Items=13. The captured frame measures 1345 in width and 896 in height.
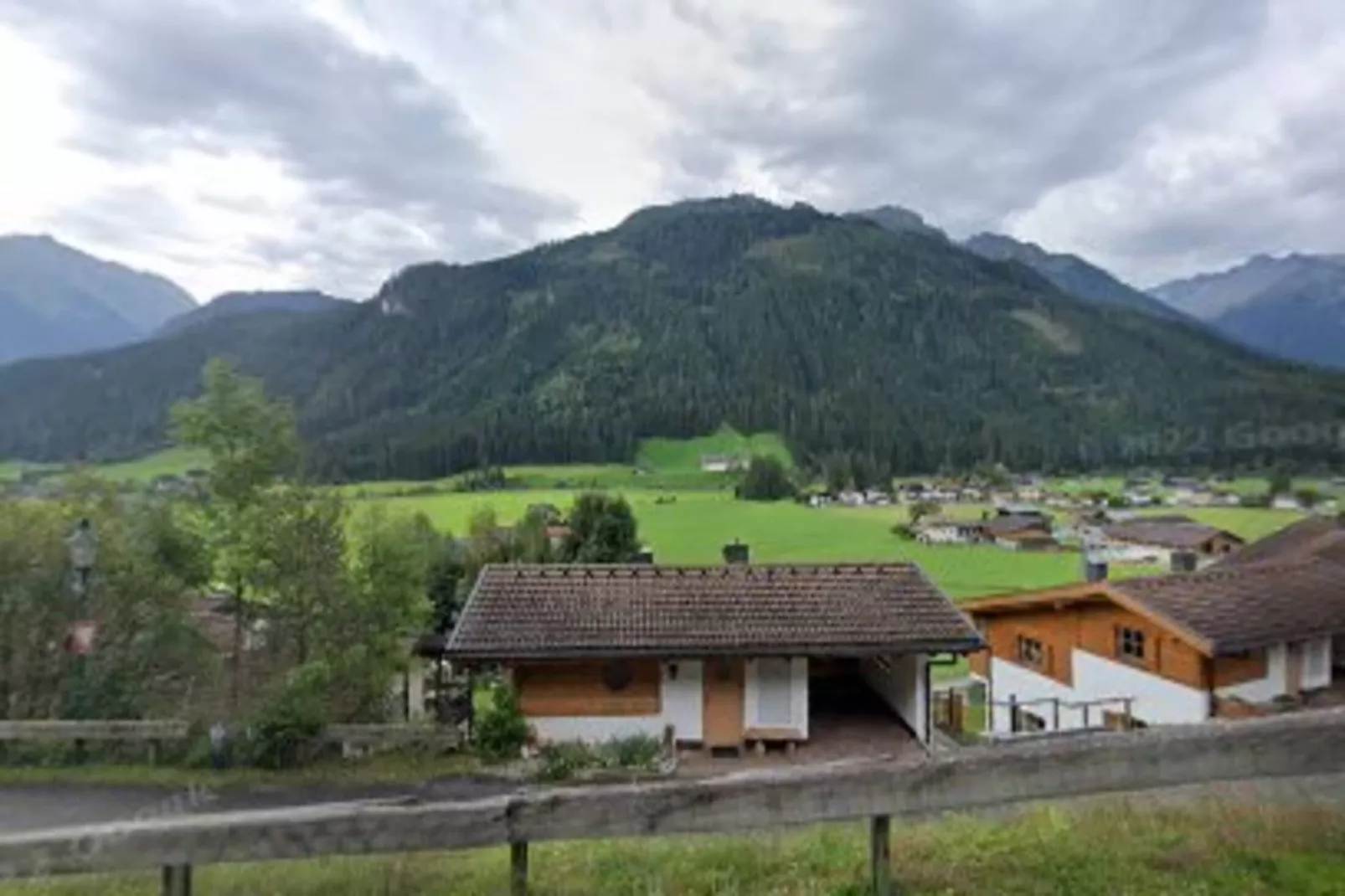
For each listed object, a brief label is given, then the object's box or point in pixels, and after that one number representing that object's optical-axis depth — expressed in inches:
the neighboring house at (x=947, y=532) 3551.4
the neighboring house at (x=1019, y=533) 3454.7
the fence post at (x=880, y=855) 166.4
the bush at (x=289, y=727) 768.3
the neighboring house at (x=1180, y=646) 893.2
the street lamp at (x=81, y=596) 770.2
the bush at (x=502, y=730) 758.5
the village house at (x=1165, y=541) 3070.9
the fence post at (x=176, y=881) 161.9
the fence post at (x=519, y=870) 168.2
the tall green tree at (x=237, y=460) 874.8
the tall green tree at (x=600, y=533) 2092.8
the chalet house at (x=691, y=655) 769.6
